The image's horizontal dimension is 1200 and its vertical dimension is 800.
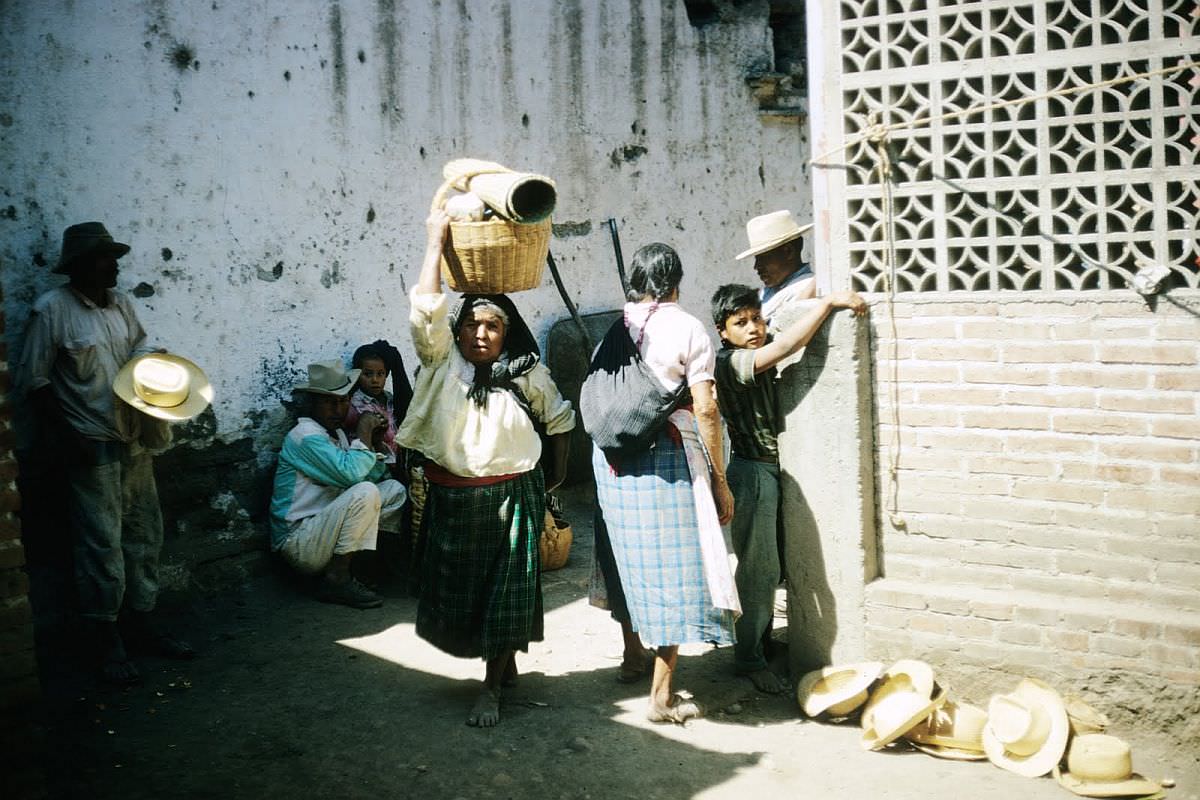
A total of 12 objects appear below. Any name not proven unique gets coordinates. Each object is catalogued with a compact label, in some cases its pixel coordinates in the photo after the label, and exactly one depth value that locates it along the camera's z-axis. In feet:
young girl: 21.99
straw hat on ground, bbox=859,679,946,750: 13.89
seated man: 20.34
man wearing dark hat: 16.66
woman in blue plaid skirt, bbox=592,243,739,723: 14.71
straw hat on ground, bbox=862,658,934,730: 14.46
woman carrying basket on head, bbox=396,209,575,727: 14.98
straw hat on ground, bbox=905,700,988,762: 14.08
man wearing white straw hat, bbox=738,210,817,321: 17.89
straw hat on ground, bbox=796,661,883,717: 14.78
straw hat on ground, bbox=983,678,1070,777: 13.57
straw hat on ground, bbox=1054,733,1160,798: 12.98
